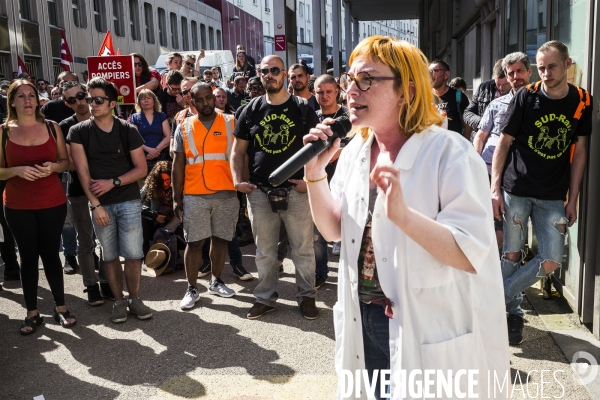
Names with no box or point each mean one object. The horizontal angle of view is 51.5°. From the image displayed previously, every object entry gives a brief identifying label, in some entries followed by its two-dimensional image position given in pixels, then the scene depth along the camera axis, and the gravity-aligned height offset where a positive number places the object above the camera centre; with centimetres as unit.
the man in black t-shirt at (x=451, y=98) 707 +10
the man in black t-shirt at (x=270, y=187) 536 -62
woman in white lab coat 200 -46
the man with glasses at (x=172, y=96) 889 +29
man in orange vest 580 -59
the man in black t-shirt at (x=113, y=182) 536 -54
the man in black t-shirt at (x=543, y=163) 444 -43
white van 2062 +180
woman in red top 523 -58
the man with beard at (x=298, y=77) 670 +38
